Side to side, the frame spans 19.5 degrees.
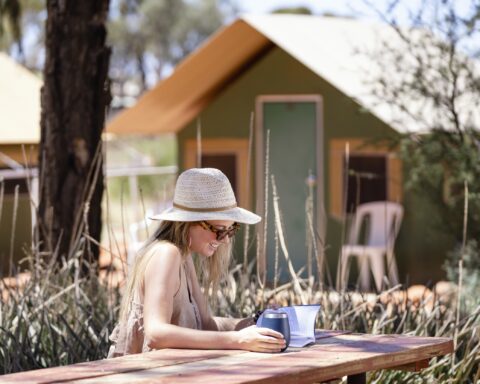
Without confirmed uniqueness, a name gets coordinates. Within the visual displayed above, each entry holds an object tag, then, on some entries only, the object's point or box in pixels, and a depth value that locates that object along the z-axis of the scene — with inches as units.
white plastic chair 568.6
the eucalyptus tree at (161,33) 2791.9
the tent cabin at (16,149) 668.0
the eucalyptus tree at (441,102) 389.7
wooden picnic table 158.5
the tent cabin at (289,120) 593.5
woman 184.1
